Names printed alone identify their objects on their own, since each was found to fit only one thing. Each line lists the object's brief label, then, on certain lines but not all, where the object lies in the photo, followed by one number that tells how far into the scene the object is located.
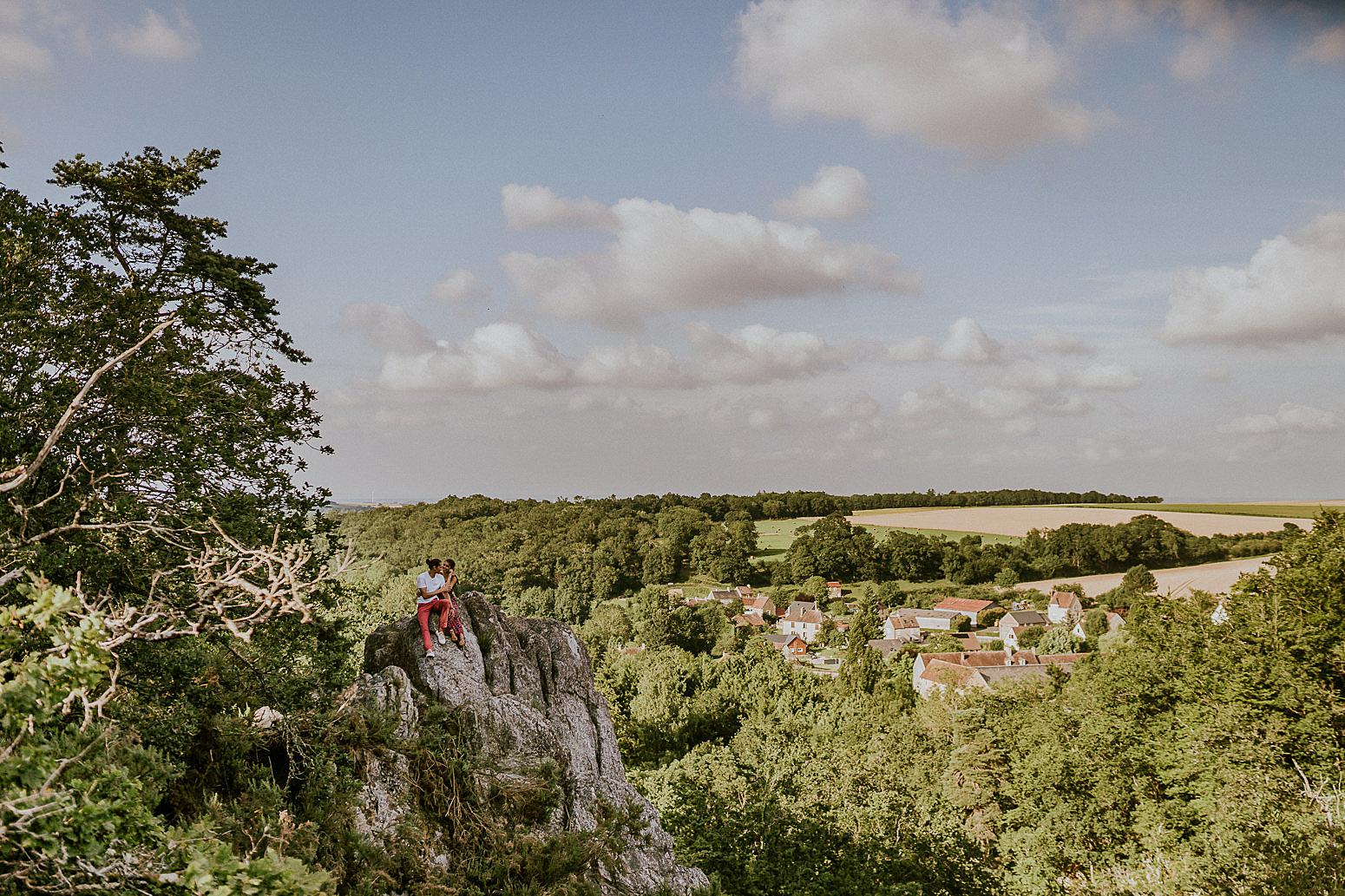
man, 14.07
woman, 14.45
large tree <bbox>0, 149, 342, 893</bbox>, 5.21
